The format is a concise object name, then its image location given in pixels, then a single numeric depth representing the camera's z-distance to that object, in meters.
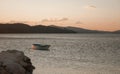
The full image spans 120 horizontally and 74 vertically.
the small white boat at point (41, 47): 32.99
